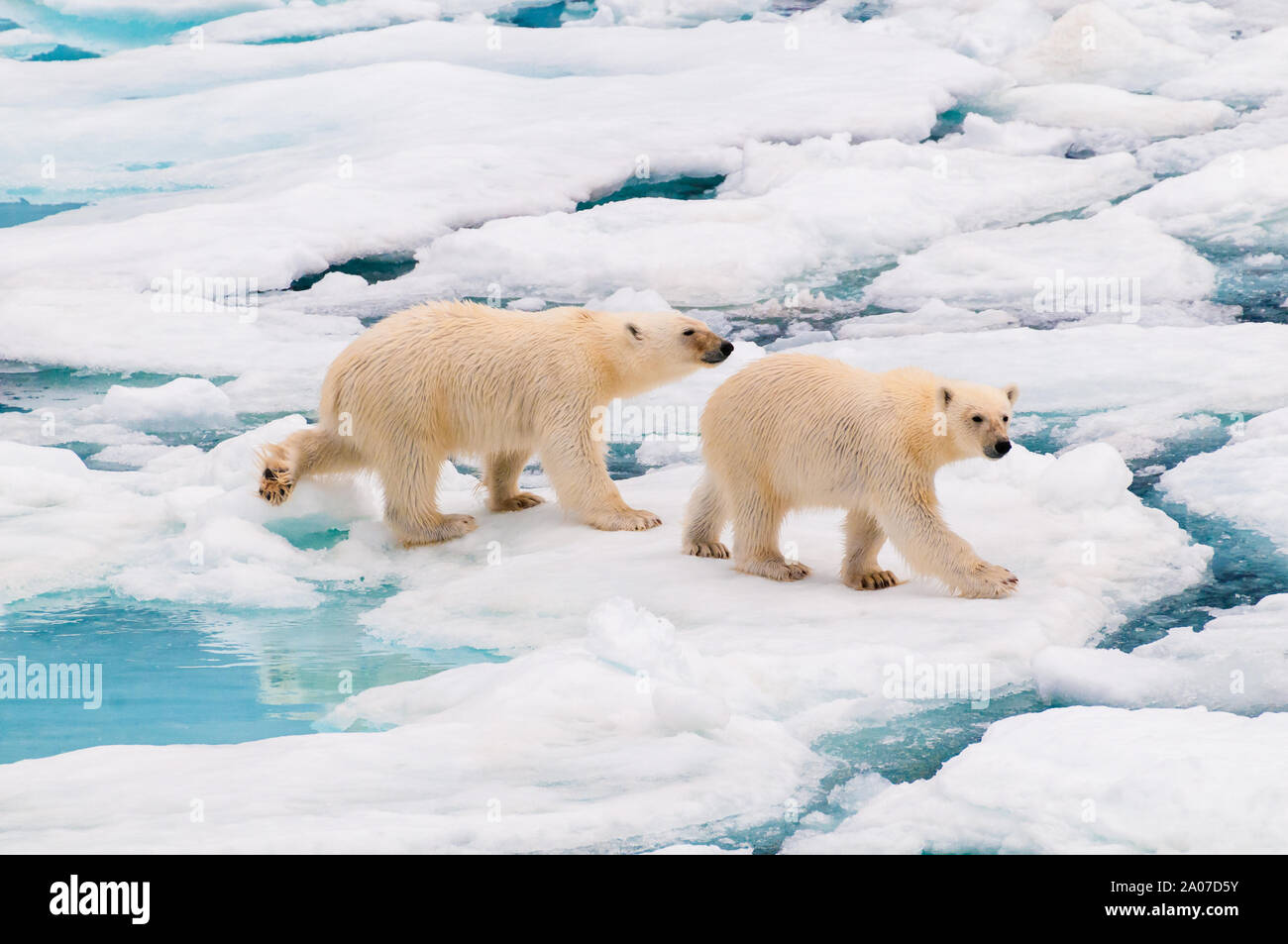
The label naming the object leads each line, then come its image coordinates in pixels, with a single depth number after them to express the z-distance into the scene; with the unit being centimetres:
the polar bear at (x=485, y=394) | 1192
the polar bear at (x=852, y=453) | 983
